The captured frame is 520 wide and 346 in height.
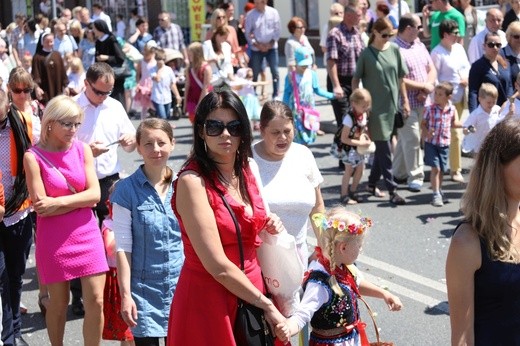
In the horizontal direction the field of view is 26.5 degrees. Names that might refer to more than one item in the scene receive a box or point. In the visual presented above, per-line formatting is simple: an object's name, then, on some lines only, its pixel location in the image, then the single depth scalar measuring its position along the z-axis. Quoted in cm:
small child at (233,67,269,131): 1605
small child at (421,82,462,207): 1161
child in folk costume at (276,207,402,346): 528
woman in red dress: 452
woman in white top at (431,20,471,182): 1326
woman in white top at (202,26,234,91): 1504
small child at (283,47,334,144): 1377
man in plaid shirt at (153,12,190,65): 2317
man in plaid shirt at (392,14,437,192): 1252
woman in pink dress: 663
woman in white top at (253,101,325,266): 615
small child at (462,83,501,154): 1114
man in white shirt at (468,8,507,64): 1369
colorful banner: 2869
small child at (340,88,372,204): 1146
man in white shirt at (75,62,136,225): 782
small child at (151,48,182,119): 1938
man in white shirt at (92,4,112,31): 2519
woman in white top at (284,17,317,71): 1538
